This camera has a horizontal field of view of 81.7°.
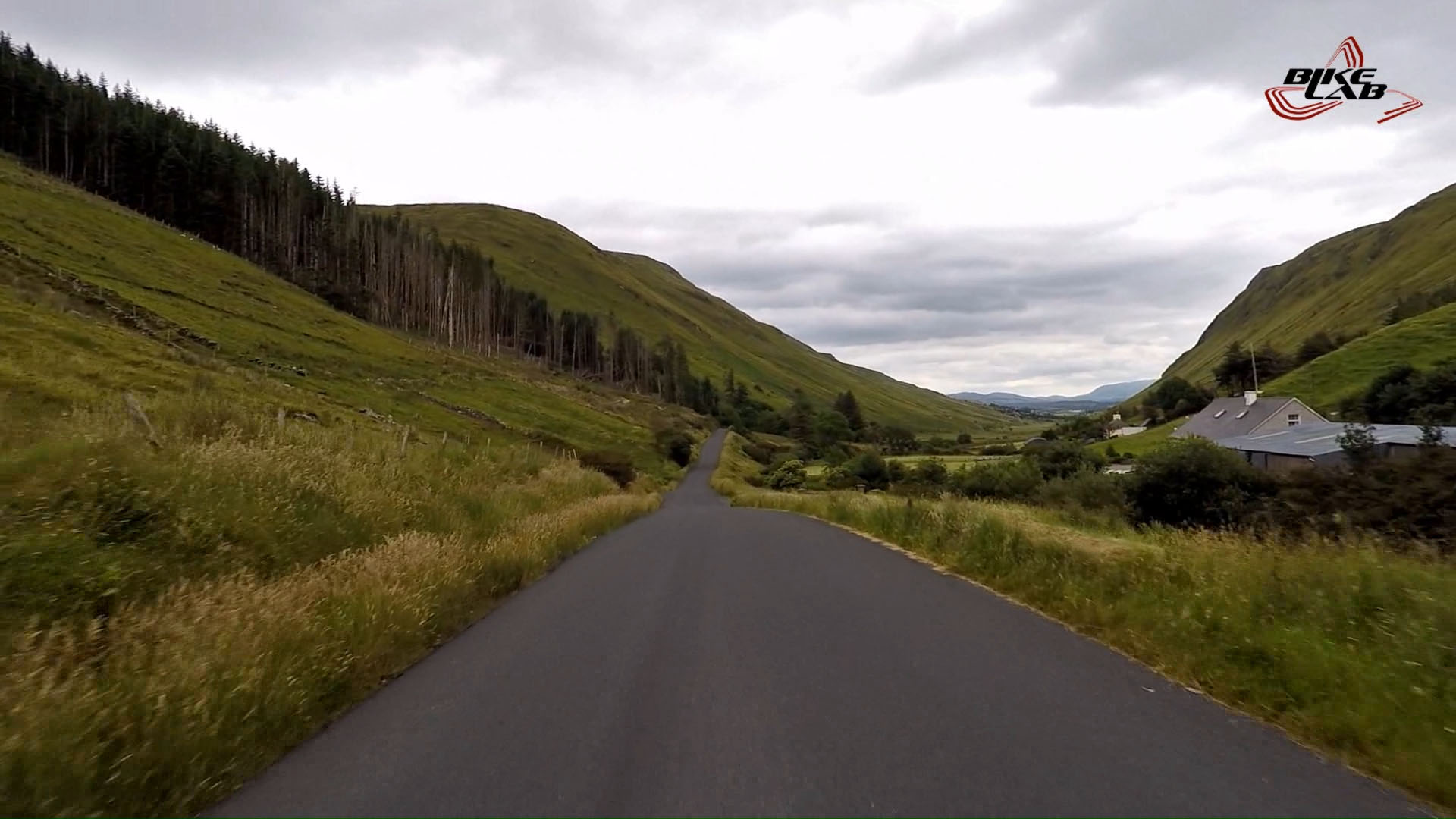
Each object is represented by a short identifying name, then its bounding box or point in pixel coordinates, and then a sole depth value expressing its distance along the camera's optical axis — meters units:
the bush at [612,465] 46.03
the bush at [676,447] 79.78
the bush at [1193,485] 28.50
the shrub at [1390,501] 18.36
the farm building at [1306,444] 41.12
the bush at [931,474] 57.67
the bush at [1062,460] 53.50
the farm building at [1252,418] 72.00
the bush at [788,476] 71.69
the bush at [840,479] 65.56
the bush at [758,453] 110.94
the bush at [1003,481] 47.25
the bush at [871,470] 70.19
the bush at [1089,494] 32.72
